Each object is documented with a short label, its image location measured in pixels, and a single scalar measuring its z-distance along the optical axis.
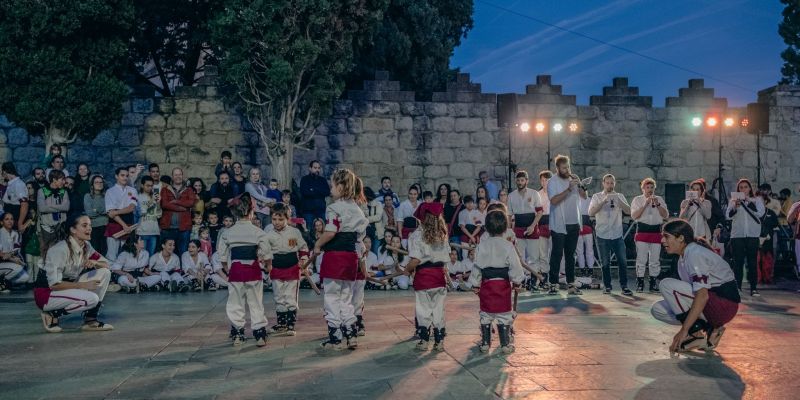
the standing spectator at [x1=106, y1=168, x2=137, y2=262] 12.65
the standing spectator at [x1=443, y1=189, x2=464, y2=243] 14.06
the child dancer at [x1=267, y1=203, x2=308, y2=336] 8.08
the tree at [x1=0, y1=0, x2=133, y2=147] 14.00
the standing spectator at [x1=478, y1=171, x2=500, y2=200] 16.44
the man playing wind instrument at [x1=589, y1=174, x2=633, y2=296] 11.71
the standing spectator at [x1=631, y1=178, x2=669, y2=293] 11.84
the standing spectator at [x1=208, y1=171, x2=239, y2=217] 13.76
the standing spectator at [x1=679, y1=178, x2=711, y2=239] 12.30
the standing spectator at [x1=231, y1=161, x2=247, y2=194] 14.05
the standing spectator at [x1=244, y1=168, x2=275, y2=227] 13.77
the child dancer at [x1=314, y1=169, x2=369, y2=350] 7.22
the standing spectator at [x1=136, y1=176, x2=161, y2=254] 13.01
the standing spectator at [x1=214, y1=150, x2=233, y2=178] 14.19
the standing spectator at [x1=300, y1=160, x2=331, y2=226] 14.34
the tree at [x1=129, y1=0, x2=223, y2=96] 19.83
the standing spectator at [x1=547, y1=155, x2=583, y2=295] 11.53
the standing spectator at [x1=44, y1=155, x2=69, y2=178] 12.76
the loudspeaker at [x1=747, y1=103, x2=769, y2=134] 18.67
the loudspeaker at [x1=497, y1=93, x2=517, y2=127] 18.23
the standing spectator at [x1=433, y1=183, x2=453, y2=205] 14.48
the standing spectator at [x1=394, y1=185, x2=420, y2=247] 14.00
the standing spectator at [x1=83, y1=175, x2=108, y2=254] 12.77
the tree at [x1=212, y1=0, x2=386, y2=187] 14.54
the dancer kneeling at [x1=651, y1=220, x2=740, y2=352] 6.79
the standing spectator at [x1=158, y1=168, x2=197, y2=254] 13.12
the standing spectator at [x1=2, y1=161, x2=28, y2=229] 12.93
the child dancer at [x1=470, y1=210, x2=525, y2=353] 7.08
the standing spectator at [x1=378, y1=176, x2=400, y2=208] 15.09
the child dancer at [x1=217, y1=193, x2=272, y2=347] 7.49
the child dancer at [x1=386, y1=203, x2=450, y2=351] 7.42
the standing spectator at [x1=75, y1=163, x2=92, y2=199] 13.07
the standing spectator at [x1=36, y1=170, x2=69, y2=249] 12.42
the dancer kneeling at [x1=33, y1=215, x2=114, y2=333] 8.24
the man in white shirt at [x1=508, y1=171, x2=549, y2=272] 12.08
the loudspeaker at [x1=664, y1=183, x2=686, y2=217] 18.92
